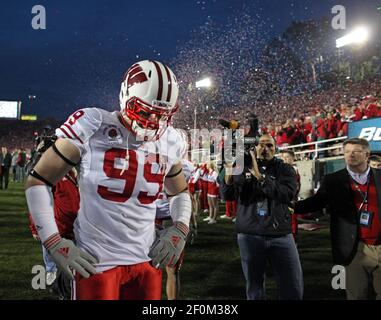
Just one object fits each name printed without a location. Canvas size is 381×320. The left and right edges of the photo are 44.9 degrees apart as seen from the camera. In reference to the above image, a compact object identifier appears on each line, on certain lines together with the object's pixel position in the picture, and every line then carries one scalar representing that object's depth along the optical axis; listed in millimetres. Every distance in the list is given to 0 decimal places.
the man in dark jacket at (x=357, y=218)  3803
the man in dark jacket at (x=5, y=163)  19750
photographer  3805
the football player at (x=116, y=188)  2340
